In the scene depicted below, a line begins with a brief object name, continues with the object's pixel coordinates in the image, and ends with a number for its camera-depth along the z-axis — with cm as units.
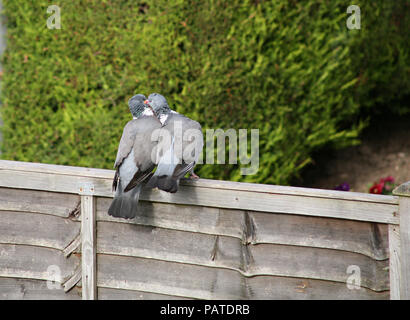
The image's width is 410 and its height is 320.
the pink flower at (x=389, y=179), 1015
